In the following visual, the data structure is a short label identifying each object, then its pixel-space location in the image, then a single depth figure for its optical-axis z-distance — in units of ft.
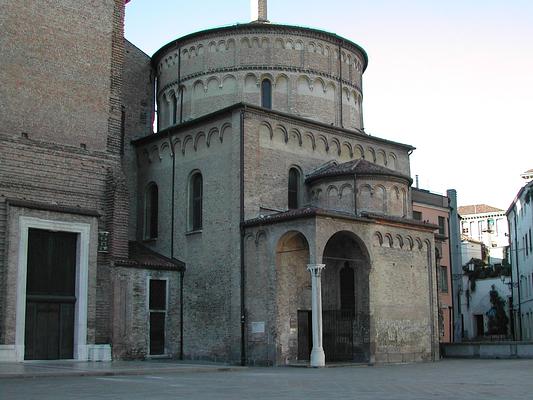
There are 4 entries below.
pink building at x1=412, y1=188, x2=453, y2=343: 131.54
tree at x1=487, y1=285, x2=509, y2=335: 174.29
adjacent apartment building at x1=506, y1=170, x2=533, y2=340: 148.05
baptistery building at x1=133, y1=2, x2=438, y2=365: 81.41
